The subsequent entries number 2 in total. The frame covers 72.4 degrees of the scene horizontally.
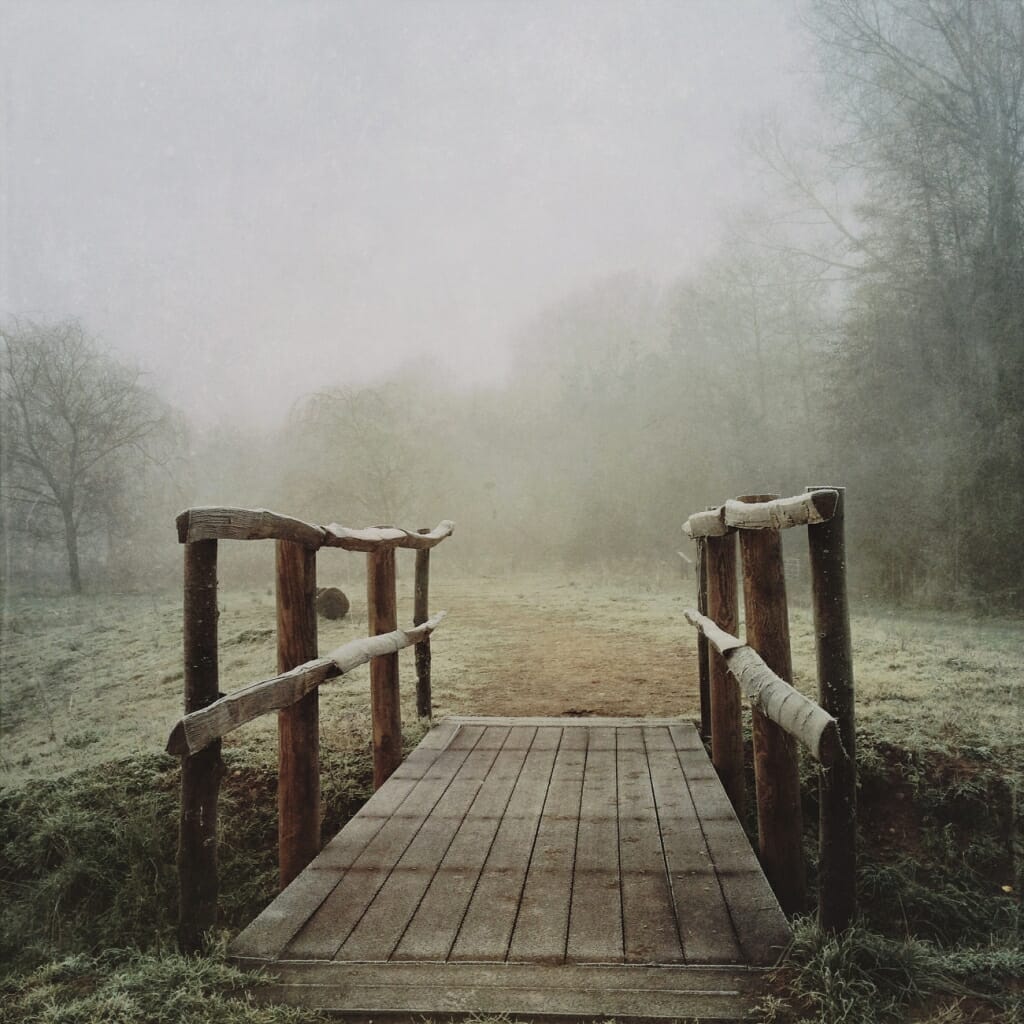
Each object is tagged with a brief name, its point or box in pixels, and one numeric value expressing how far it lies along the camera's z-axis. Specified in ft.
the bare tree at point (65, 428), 68.59
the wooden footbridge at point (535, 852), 7.26
